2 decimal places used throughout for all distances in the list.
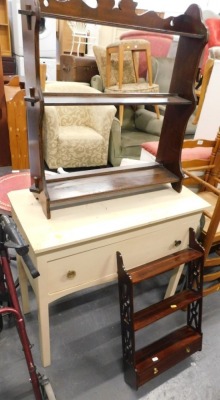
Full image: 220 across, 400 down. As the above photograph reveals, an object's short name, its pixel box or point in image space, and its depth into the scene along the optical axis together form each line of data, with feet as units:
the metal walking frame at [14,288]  2.67
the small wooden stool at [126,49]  8.53
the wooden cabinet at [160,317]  3.63
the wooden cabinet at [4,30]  15.21
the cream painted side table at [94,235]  3.13
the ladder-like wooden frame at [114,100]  2.83
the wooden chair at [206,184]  4.52
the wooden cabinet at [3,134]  7.79
